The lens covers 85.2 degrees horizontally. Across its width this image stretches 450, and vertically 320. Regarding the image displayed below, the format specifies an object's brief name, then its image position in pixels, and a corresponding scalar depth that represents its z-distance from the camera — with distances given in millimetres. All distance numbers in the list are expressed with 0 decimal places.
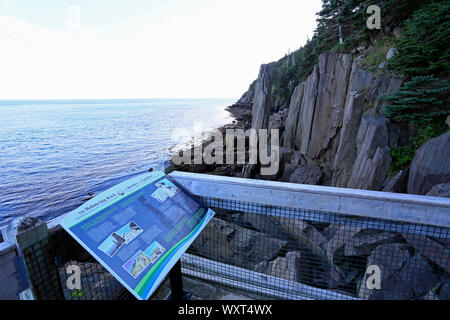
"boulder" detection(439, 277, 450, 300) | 3643
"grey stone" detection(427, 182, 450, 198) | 5827
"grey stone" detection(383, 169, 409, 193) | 7945
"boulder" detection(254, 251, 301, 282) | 4297
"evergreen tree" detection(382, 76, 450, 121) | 8242
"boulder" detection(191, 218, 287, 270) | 5389
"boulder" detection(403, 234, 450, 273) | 4032
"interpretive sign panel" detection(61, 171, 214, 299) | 1644
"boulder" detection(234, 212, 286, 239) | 6508
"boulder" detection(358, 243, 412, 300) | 3977
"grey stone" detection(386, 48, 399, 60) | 10234
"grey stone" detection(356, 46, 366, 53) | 13720
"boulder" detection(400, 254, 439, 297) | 3971
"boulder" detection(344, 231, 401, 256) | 5070
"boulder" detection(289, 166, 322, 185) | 12716
